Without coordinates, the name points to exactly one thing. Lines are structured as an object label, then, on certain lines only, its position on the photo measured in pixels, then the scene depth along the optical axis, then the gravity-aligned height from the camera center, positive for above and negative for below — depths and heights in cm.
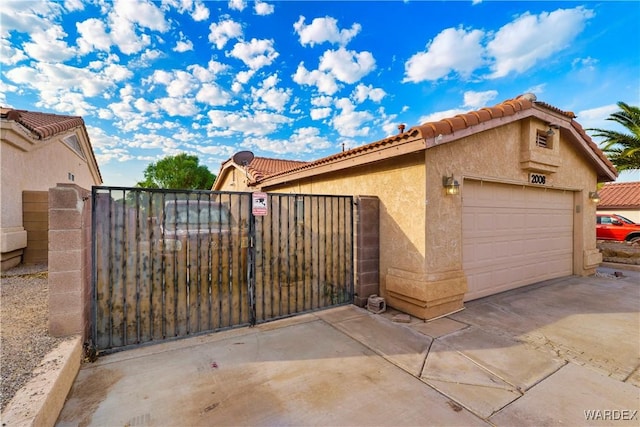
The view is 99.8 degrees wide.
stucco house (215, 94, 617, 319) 441 +29
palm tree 1268 +348
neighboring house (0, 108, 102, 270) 543 +124
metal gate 333 -72
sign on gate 414 +12
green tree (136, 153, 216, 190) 3241 +479
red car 1378 -92
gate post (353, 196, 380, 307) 503 -69
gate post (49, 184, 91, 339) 283 -52
